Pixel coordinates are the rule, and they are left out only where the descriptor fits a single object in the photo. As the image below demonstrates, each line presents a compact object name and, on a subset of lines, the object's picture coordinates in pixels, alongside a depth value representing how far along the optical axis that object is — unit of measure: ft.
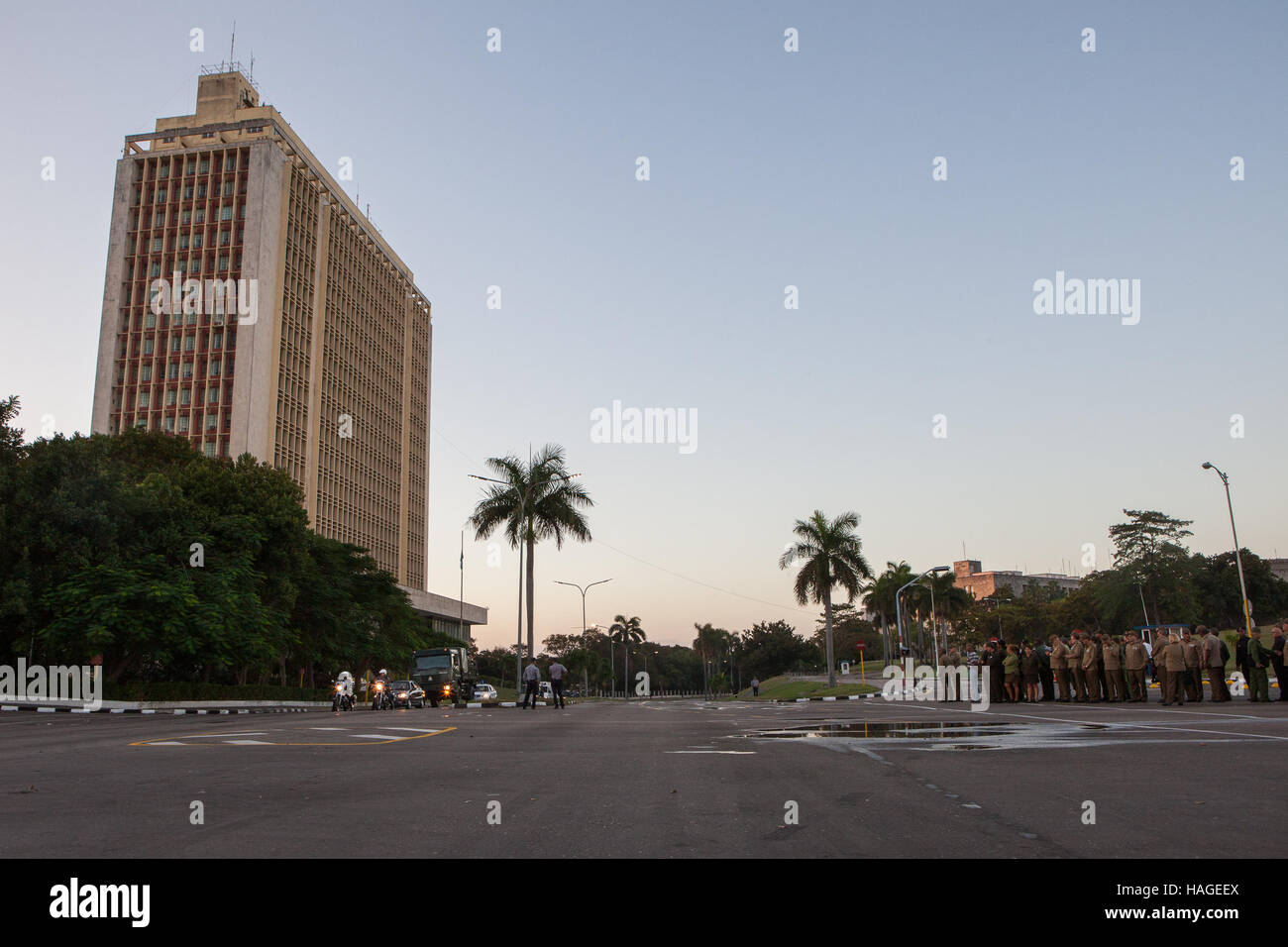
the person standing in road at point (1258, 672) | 72.90
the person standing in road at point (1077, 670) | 86.94
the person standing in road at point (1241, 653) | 75.87
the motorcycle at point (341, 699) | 105.09
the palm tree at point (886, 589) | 305.32
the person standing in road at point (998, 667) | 97.45
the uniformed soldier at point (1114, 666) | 82.17
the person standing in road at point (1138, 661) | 80.12
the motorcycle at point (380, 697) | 125.59
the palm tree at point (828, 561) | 196.54
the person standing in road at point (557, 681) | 103.24
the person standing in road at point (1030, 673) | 94.63
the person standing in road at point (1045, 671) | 94.12
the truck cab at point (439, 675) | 165.07
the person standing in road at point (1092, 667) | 84.38
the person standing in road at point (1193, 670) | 74.74
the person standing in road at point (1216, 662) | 73.31
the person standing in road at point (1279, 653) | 73.82
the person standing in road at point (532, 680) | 108.47
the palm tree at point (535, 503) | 172.04
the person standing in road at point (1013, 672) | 94.17
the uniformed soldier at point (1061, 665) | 89.20
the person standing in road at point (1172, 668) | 73.46
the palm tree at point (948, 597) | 326.24
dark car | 154.20
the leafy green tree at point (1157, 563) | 292.40
